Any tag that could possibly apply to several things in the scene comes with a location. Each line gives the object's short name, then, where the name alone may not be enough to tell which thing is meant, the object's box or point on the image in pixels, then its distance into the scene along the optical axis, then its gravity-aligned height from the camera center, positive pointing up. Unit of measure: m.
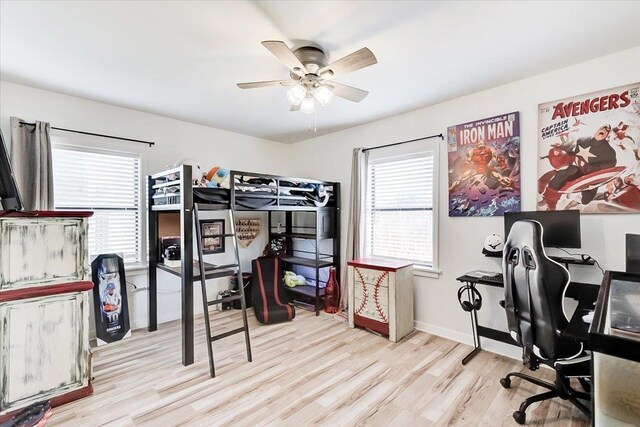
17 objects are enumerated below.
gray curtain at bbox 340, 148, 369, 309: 3.98 +0.10
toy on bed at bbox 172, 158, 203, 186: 2.82 +0.43
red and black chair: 3.68 -1.07
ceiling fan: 1.89 +0.99
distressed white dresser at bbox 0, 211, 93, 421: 1.95 -0.66
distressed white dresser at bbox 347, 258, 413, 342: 3.18 -0.95
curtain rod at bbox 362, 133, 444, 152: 3.30 +0.88
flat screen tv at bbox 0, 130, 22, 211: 1.72 +0.18
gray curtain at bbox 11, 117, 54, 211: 2.70 +0.51
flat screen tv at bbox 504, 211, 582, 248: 2.30 -0.12
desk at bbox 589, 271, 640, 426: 0.61 -0.36
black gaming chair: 1.73 -0.64
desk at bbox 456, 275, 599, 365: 1.55 -0.65
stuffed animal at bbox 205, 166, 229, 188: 3.12 +0.40
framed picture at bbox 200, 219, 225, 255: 4.05 -0.26
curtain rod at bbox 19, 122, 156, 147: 2.83 +0.90
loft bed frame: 2.72 +0.06
